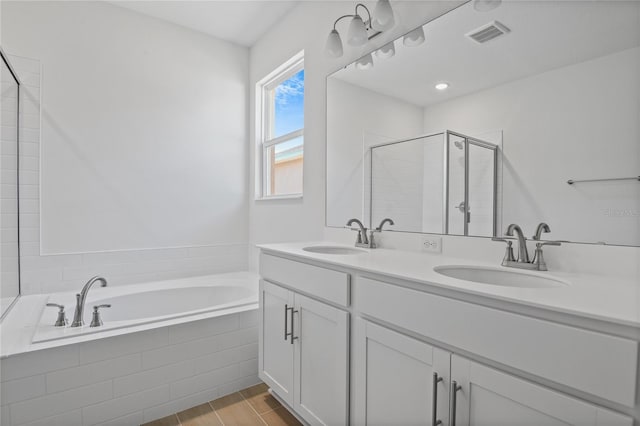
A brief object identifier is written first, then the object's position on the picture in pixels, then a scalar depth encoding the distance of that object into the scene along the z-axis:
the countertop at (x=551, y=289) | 0.70
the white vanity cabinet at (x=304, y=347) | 1.33
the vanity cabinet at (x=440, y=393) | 0.74
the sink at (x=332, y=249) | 1.89
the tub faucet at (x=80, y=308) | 1.83
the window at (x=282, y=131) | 2.73
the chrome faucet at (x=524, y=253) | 1.16
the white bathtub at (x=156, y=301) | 1.78
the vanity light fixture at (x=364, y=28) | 1.62
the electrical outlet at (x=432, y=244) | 1.57
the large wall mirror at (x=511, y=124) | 1.05
